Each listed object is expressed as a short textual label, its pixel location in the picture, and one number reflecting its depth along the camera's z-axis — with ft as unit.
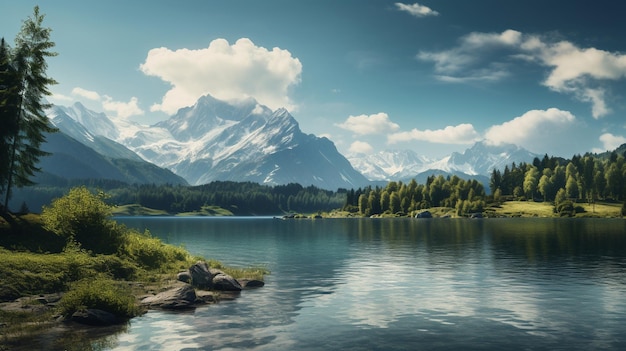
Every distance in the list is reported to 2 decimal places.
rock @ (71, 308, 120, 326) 106.32
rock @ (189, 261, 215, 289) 158.81
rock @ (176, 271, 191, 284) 163.94
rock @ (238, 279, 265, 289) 166.95
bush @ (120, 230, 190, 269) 182.80
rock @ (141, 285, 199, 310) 128.26
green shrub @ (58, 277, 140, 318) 109.93
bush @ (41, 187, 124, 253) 172.96
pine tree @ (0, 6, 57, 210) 189.37
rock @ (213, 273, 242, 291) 158.30
